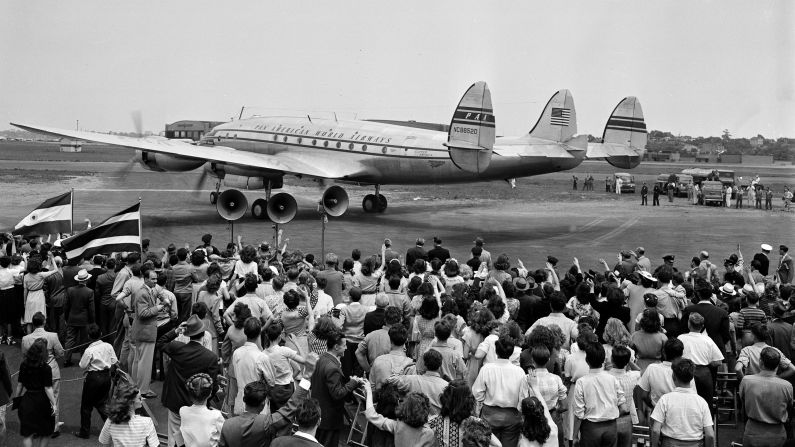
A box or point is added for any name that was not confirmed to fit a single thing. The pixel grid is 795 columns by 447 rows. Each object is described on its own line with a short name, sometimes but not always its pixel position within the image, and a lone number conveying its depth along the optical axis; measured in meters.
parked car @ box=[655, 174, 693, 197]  47.47
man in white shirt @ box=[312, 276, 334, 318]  10.30
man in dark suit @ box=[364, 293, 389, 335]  9.69
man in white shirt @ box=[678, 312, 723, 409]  8.57
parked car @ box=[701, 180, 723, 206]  40.31
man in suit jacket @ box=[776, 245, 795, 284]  15.25
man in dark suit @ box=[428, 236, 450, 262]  15.60
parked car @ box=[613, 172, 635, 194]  50.06
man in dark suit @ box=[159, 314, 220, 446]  8.00
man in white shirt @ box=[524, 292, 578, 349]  9.23
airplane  24.86
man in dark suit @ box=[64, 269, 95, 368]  12.11
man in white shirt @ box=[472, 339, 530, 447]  7.17
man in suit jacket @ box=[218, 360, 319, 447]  6.37
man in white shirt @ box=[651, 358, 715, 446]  6.80
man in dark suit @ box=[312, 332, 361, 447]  7.54
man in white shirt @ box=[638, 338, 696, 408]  7.73
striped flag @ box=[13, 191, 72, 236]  16.94
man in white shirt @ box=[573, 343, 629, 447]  7.21
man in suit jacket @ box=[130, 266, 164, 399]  10.20
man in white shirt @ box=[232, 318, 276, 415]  8.06
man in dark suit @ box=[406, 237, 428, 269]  15.09
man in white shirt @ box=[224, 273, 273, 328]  9.95
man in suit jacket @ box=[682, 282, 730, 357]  9.89
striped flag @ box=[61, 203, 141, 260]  13.99
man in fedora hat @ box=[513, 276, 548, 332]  10.79
